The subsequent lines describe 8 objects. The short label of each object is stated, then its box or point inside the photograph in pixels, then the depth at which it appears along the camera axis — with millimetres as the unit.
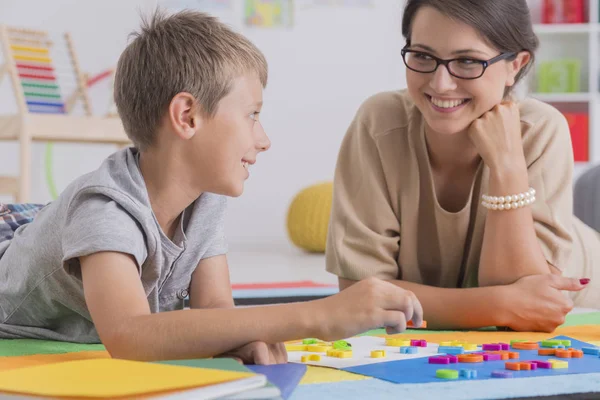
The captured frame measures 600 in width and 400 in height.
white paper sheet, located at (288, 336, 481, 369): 1442
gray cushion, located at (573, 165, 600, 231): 2436
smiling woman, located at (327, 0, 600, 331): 1661
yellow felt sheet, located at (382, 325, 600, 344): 1619
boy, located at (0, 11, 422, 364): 1339
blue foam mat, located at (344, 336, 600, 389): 1372
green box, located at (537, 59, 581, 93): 4719
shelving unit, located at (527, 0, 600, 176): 4656
